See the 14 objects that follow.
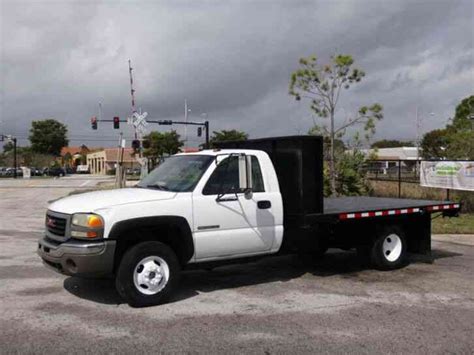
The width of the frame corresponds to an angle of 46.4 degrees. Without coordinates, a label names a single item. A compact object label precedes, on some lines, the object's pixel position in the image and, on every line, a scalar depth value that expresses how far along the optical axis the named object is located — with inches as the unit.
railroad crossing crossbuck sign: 1171.9
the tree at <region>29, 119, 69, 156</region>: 5108.3
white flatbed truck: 255.4
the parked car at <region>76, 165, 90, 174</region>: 4286.4
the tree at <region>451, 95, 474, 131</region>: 2591.0
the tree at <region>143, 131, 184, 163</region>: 3476.9
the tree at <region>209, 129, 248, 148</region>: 3404.3
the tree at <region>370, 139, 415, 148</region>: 5576.8
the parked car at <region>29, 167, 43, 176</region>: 3440.0
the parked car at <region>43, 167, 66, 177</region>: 3277.6
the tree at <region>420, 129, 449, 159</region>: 3239.7
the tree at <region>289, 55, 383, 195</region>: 765.3
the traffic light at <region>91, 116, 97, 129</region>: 1780.0
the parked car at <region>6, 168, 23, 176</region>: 3189.0
